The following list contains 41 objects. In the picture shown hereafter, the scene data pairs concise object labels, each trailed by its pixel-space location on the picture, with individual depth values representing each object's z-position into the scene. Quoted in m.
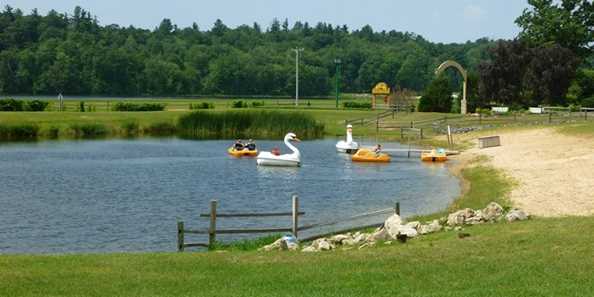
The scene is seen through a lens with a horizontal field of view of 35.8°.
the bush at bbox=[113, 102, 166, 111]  93.35
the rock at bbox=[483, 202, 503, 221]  22.66
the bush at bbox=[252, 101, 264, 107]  109.16
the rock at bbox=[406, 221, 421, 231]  21.68
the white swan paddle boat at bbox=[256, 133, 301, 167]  49.97
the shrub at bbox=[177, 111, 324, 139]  76.00
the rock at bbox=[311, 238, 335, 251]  20.34
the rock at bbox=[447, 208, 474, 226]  22.40
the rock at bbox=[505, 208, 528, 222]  22.56
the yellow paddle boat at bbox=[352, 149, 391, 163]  52.34
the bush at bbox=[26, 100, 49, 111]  89.38
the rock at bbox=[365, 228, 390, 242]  20.56
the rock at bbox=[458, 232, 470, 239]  20.14
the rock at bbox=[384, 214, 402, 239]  20.44
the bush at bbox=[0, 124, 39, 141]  71.19
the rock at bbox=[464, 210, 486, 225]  22.55
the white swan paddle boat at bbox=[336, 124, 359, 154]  58.75
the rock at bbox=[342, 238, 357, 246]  21.22
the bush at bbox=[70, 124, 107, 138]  75.00
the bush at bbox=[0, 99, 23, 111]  87.36
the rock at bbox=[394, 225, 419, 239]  20.33
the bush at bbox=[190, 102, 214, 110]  98.01
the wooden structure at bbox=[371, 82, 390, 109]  111.59
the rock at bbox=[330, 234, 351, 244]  21.86
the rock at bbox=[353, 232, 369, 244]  21.20
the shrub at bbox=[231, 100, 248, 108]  102.57
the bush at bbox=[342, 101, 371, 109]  111.31
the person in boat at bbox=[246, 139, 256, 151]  58.30
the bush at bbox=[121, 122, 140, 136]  76.88
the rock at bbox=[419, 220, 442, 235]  21.59
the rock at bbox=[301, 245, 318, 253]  19.77
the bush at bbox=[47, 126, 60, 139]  73.19
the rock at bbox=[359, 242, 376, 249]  20.17
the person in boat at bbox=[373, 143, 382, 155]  52.93
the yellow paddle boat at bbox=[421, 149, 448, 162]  52.06
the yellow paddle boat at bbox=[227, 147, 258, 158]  57.34
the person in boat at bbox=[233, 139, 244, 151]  58.28
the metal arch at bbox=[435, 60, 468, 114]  88.44
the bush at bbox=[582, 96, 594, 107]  88.19
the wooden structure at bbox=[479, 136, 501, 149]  55.75
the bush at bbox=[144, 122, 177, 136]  78.19
